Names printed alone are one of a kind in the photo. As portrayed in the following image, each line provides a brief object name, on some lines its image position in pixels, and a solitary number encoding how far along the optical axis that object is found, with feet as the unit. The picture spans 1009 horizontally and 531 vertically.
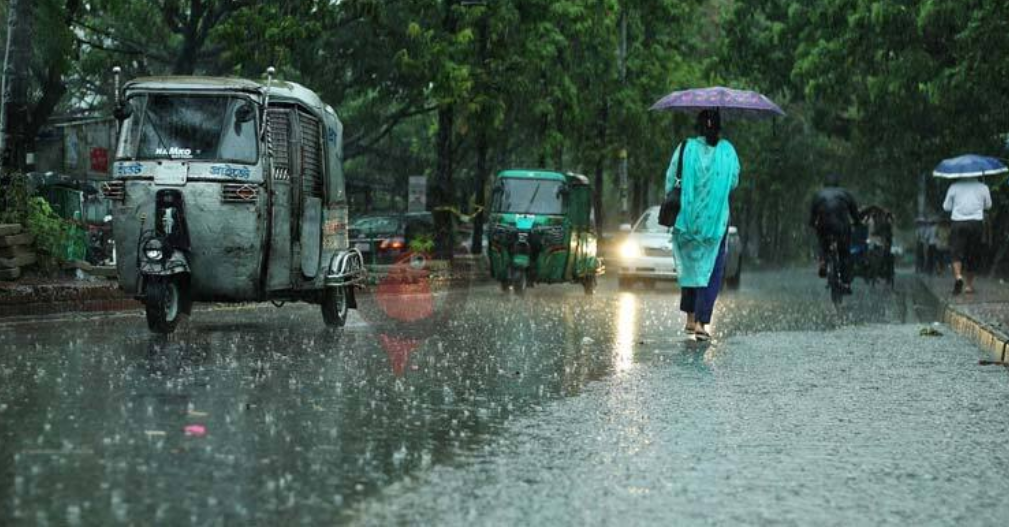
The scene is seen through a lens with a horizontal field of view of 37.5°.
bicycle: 70.90
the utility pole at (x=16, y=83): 56.59
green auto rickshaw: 82.64
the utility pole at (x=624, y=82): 138.00
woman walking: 45.80
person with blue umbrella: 74.42
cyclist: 70.28
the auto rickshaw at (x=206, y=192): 42.55
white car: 93.04
